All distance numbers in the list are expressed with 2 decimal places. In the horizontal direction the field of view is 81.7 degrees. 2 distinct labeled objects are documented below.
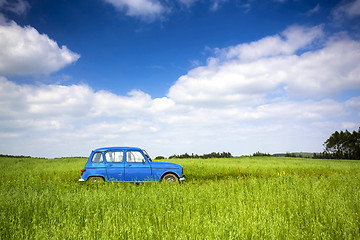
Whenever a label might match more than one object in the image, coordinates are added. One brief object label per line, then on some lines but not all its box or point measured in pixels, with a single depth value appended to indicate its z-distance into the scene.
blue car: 9.26
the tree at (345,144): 47.34
